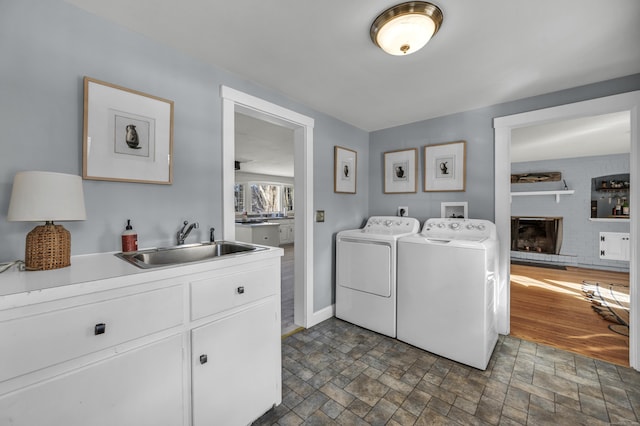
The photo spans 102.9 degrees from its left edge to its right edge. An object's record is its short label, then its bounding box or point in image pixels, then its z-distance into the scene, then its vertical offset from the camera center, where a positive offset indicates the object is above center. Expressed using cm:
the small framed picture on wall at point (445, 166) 273 +52
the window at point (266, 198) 797 +48
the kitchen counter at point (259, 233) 617 -51
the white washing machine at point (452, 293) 198 -67
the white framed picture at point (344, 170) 295 +52
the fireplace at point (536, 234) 546 -44
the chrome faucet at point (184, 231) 163 -13
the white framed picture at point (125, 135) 136 +44
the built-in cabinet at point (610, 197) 495 +36
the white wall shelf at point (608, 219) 486 -8
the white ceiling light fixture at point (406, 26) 129 +101
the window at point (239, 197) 777 +47
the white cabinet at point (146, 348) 81 -55
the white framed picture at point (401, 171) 305 +53
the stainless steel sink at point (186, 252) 145 -25
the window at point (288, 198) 886 +52
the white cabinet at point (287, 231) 774 -59
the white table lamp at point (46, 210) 101 +0
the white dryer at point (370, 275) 245 -63
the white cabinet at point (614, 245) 491 -60
